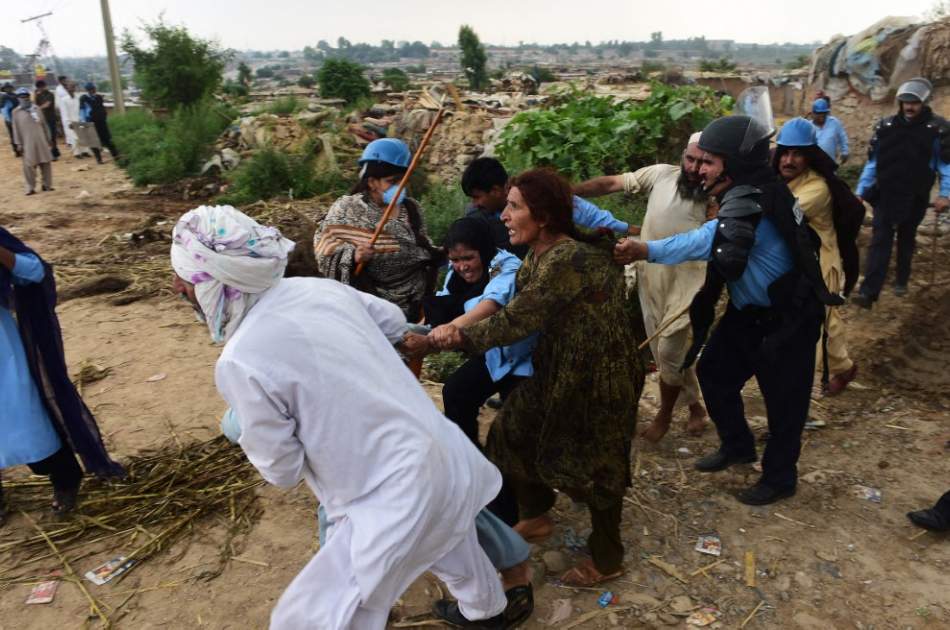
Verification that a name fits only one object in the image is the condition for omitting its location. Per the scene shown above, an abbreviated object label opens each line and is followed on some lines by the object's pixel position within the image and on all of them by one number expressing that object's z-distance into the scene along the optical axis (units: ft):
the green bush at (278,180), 36.22
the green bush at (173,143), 43.70
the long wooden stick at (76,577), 9.31
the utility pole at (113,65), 63.52
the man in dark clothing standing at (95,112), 49.49
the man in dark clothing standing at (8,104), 52.29
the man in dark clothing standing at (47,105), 51.94
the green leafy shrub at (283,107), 51.78
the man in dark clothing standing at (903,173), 18.89
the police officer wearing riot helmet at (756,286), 9.57
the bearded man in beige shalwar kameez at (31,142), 37.91
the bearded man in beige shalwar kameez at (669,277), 12.53
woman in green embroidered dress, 8.08
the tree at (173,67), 56.65
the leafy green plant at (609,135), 25.29
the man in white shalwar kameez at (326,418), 6.03
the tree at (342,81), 71.61
